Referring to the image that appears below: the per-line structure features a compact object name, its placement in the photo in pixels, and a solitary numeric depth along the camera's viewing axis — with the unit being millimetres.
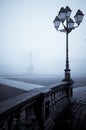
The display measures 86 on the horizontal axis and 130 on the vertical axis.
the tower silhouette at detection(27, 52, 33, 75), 75131
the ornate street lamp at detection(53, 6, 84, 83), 8883
